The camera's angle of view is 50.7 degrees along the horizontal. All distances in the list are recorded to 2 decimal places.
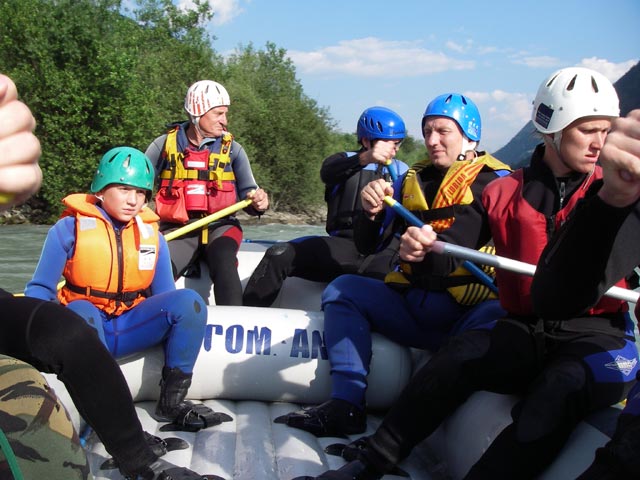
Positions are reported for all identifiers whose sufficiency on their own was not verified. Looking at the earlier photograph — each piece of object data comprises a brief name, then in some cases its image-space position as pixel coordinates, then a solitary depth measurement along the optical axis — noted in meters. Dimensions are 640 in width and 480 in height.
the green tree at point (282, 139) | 25.70
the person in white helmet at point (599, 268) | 1.35
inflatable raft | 2.17
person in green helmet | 2.54
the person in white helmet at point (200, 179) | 3.78
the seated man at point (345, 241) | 3.57
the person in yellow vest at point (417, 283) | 2.52
